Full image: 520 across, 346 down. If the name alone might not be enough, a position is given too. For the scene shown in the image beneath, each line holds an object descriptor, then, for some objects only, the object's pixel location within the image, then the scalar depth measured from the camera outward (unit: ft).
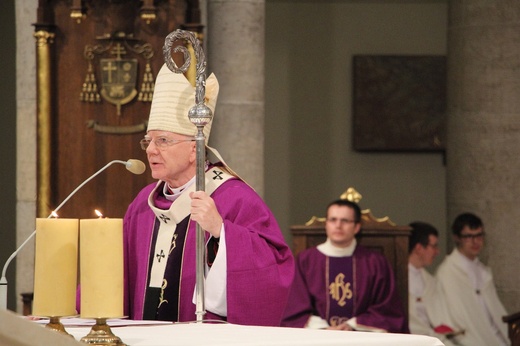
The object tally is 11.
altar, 19.38
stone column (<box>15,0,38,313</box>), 51.63
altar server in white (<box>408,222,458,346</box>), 60.87
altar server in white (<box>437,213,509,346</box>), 62.40
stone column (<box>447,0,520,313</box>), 65.82
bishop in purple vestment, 27.40
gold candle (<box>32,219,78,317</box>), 18.70
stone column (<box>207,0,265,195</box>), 53.57
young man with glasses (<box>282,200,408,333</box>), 52.80
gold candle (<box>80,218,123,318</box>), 18.13
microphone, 23.67
